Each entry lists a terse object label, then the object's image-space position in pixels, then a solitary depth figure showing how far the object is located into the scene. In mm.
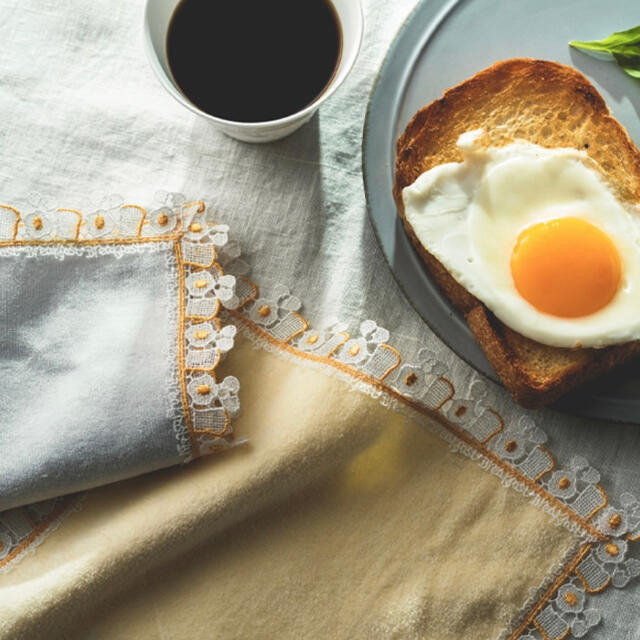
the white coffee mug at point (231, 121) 559
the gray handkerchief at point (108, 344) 578
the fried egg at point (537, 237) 564
